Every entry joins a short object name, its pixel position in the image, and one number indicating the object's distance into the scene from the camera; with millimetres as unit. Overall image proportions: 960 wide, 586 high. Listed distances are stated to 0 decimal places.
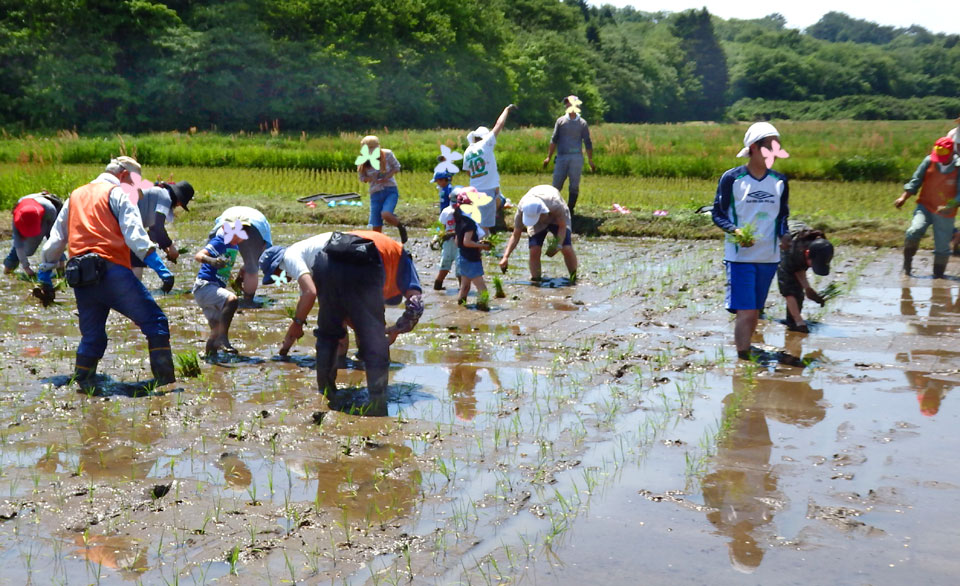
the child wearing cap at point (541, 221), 11102
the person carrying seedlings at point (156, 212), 10125
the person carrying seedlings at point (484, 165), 11930
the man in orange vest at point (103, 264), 7070
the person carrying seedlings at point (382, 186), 12969
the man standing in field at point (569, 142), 14844
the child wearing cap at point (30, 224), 10578
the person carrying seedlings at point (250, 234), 8725
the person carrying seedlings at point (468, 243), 9992
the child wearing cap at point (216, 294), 8297
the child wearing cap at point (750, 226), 8023
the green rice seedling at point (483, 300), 10195
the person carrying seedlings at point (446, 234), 10484
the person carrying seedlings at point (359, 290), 6609
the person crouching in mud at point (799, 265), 9023
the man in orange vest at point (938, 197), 11656
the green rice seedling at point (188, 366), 7652
